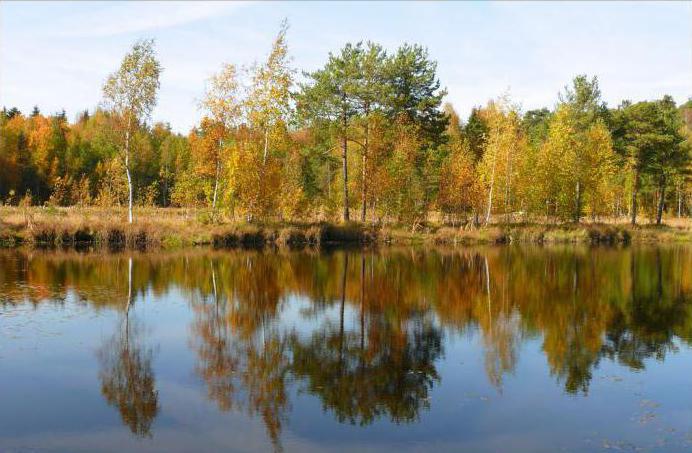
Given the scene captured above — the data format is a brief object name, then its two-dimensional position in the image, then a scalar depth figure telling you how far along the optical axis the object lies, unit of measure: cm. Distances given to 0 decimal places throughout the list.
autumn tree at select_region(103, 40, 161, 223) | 3778
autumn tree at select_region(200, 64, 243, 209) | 4041
